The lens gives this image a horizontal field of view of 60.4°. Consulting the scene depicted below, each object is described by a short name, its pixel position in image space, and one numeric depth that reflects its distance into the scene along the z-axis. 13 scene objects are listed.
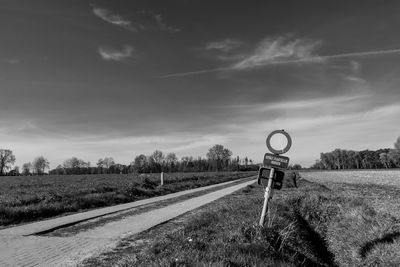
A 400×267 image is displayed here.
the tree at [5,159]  123.44
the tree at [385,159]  159.25
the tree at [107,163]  157.96
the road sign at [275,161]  8.05
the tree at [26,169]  140.80
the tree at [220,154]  152.12
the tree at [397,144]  119.66
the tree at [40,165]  150.38
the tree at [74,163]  160.70
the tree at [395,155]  126.20
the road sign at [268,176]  8.23
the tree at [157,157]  146.94
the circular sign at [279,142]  8.07
